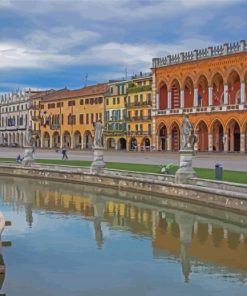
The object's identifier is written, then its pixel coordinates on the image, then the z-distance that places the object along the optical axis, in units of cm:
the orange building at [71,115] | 10062
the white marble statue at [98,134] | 3673
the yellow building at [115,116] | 9356
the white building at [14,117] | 12700
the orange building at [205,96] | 6634
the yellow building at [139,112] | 8638
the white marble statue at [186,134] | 2897
